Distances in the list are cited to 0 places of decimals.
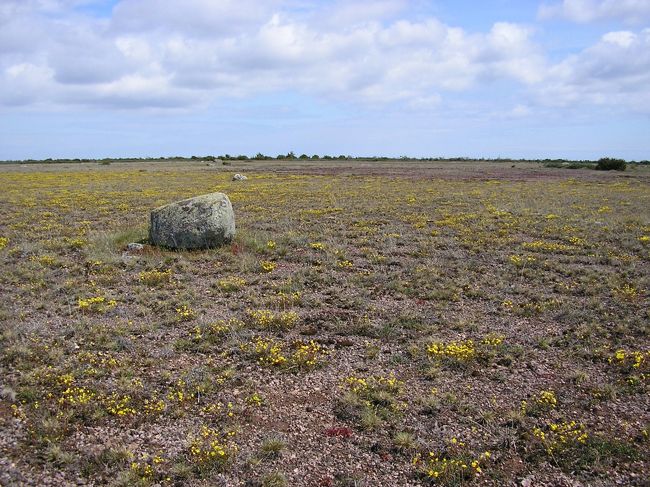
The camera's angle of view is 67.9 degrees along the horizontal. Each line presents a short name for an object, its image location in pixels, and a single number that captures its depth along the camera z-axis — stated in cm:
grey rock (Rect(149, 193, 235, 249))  1580
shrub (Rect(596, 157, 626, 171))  6769
